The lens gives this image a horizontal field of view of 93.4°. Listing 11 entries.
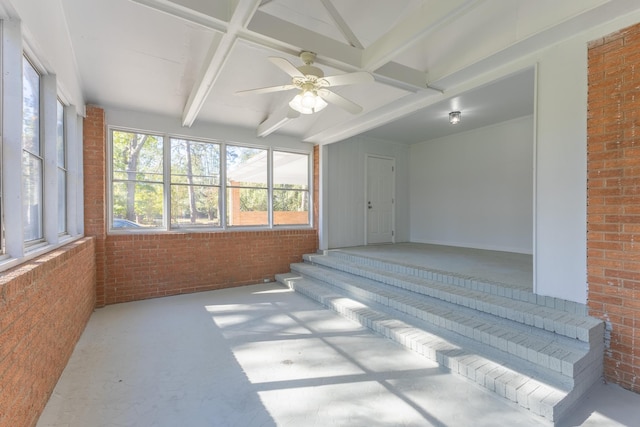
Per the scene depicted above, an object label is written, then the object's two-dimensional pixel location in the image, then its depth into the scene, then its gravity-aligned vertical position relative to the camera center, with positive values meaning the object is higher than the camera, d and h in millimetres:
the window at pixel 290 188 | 6266 +527
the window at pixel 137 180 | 4777 +528
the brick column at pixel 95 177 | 4336 +523
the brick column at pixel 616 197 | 2379 +126
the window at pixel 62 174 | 3484 +473
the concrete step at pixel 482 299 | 2484 -917
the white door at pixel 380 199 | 7223 +329
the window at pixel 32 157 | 2406 +480
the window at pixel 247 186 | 5738 +521
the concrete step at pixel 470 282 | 2766 -842
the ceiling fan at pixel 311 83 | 2707 +1230
